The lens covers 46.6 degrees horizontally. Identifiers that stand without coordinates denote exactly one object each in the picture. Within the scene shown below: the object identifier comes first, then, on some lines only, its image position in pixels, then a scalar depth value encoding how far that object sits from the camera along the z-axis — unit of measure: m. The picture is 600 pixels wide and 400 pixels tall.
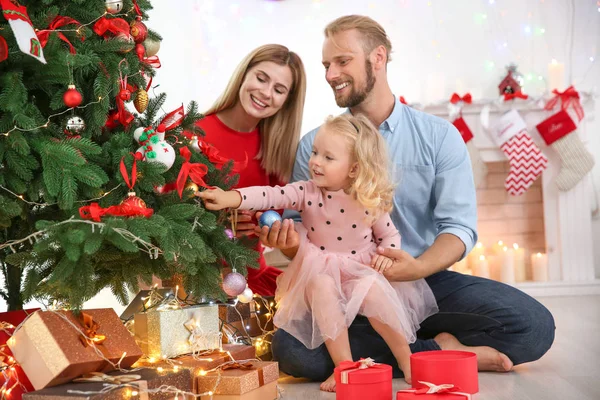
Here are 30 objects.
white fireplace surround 4.30
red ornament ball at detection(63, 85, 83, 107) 1.50
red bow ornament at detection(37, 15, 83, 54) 1.50
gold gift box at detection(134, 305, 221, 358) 1.75
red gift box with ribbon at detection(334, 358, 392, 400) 1.61
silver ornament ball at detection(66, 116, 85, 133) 1.56
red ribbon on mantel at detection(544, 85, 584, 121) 4.31
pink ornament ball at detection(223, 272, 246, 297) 1.82
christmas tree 1.45
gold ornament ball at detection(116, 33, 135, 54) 1.65
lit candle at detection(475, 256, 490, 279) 4.32
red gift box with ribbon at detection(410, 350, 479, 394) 1.67
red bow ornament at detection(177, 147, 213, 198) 1.68
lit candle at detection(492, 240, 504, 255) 4.49
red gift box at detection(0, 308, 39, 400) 1.56
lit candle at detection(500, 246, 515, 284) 4.34
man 2.04
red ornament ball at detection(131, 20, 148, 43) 1.72
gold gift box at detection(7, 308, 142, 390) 1.45
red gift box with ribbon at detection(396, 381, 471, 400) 1.44
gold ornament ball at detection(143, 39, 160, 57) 1.83
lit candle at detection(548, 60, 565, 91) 4.44
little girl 1.91
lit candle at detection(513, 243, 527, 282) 4.42
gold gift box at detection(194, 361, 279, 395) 1.63
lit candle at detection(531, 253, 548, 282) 4.39
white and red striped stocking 4.32
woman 2.57
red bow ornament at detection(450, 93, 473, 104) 4.35
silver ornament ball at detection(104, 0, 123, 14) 1.65
